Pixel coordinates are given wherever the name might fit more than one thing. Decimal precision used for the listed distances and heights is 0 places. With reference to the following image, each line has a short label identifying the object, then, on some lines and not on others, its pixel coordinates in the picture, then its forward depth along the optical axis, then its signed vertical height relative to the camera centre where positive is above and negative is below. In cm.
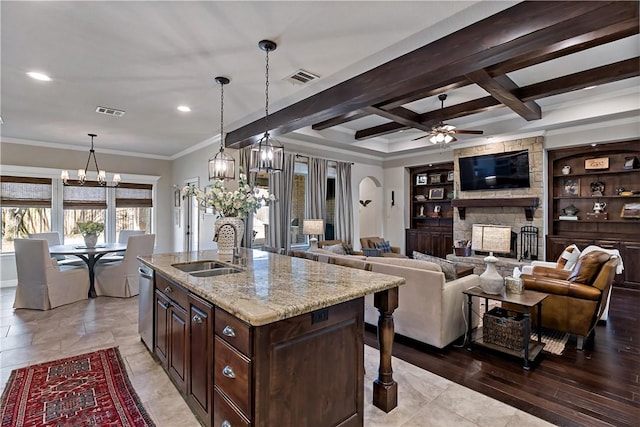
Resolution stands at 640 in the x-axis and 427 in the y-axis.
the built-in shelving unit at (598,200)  547 +26
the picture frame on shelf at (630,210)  545 +7
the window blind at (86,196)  661 +40
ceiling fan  467 +122
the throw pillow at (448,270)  335 -59
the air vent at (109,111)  435 +146
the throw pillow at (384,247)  633 -65
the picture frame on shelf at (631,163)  547 +88
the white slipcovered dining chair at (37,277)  450 -90
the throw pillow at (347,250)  514 -62
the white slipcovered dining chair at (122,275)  523 -99
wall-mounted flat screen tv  609 +88
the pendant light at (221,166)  351 +54
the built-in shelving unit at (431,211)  789 +9
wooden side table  281 -96
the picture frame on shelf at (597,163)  573 +92
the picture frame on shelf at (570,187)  612 +53
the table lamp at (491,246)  312 -50
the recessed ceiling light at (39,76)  324 +145
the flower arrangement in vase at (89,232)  541 -29
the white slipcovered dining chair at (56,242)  555 -50
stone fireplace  594 +21
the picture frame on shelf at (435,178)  806 +92
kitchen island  155 -73
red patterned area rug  215 -138
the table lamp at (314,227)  581 -23
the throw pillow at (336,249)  489 -55
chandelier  548 +71
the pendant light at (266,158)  297 +54
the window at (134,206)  727 +21
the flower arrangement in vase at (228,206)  341 +10
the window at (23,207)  600 +16
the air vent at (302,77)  327 +146
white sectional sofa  314 -90
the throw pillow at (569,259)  404 -58
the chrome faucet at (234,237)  340 -24
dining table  496 -58
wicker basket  304 -113
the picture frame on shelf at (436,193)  801 +53
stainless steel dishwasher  297 -89
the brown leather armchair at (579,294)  318 -82
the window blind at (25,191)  596 +46
